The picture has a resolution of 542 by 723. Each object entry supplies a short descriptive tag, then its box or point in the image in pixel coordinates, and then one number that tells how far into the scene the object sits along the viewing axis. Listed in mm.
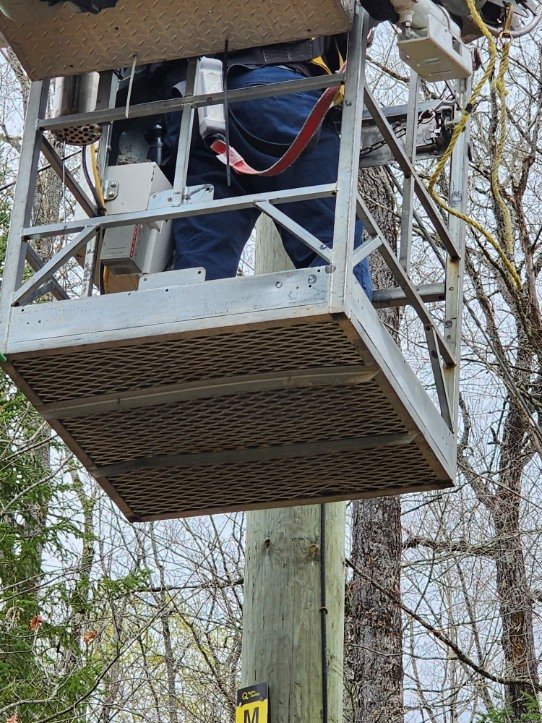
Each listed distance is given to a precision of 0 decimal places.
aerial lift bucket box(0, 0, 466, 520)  8641
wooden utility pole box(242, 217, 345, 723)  10906
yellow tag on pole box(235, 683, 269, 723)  10836
